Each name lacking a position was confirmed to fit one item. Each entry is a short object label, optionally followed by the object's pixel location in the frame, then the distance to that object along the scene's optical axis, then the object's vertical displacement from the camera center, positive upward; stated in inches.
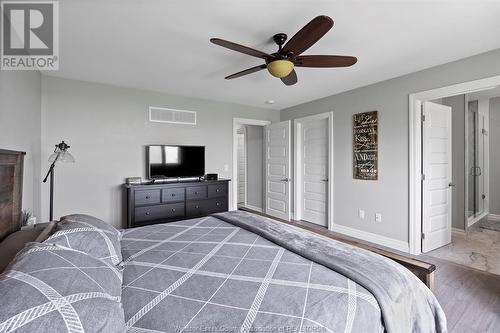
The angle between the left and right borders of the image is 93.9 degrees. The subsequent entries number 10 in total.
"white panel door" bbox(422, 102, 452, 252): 123.0 -5.5
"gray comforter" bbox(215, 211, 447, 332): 42.3 -22.7
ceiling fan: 64.0 +36.4
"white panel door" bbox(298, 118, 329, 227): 171.5 -3.4
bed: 29.6 -21.9
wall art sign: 138.2 +12.8
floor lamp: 100.0 +4.8
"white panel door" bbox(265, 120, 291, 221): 184.2 -2.8
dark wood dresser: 129.3 -20.9
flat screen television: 144.6 +3.7
